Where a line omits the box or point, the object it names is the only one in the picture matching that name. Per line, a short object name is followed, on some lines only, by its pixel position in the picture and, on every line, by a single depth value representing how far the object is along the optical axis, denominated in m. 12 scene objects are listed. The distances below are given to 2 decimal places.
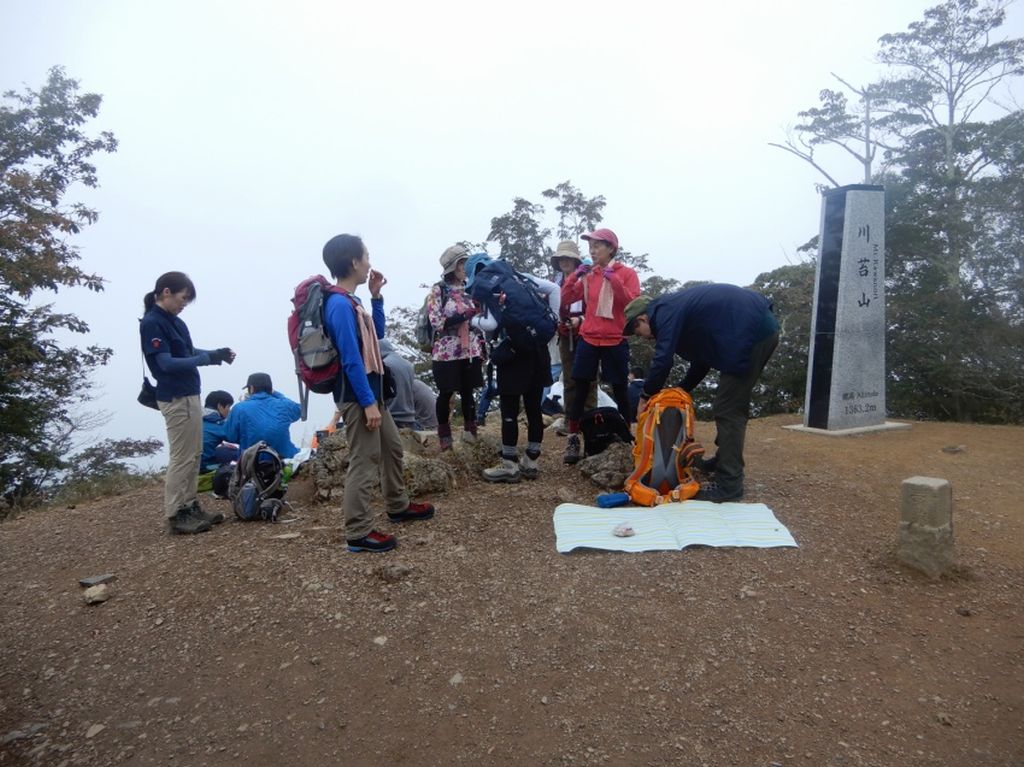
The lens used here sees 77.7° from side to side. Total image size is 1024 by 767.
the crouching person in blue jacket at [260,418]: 5.30
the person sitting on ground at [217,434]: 5.42
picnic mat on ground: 3.75
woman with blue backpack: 4.69
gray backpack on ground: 4.55
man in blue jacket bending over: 4.29
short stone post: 3.24
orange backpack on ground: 4.50
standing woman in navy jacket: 4.06
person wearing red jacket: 5.07
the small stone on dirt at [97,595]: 3.41
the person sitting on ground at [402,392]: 6.27
